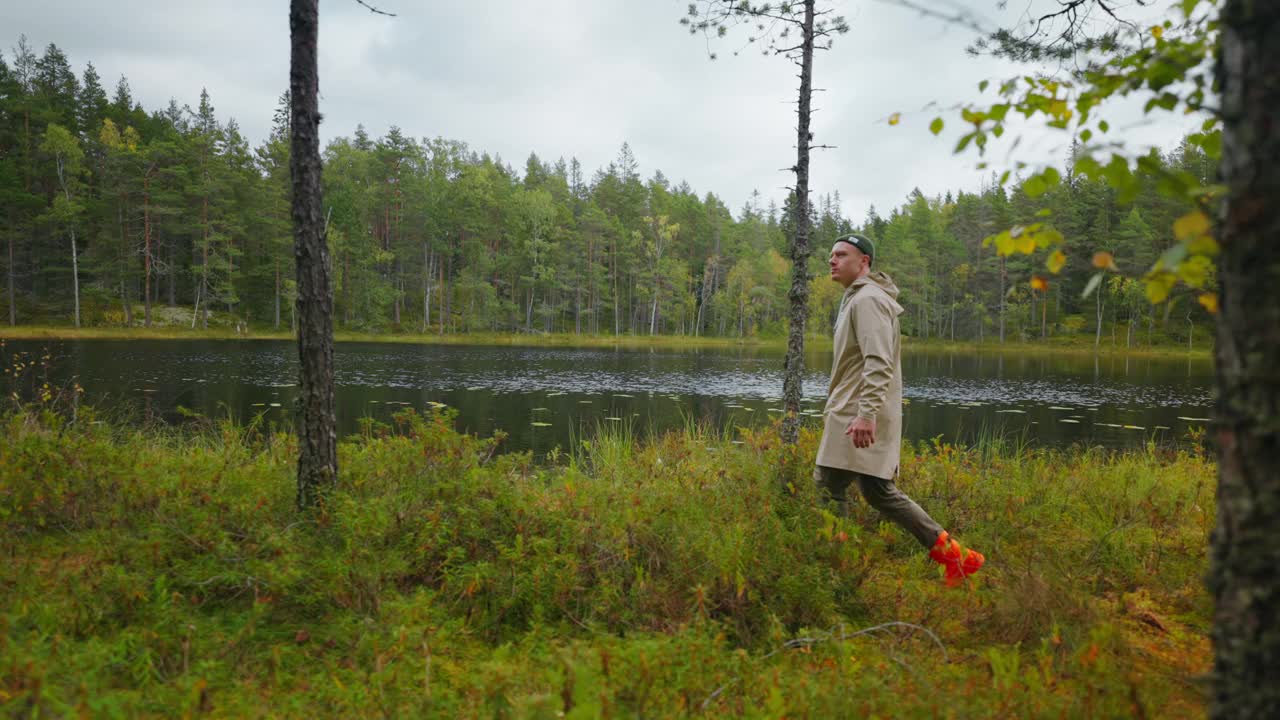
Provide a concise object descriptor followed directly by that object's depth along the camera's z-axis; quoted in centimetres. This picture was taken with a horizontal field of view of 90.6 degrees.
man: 398
